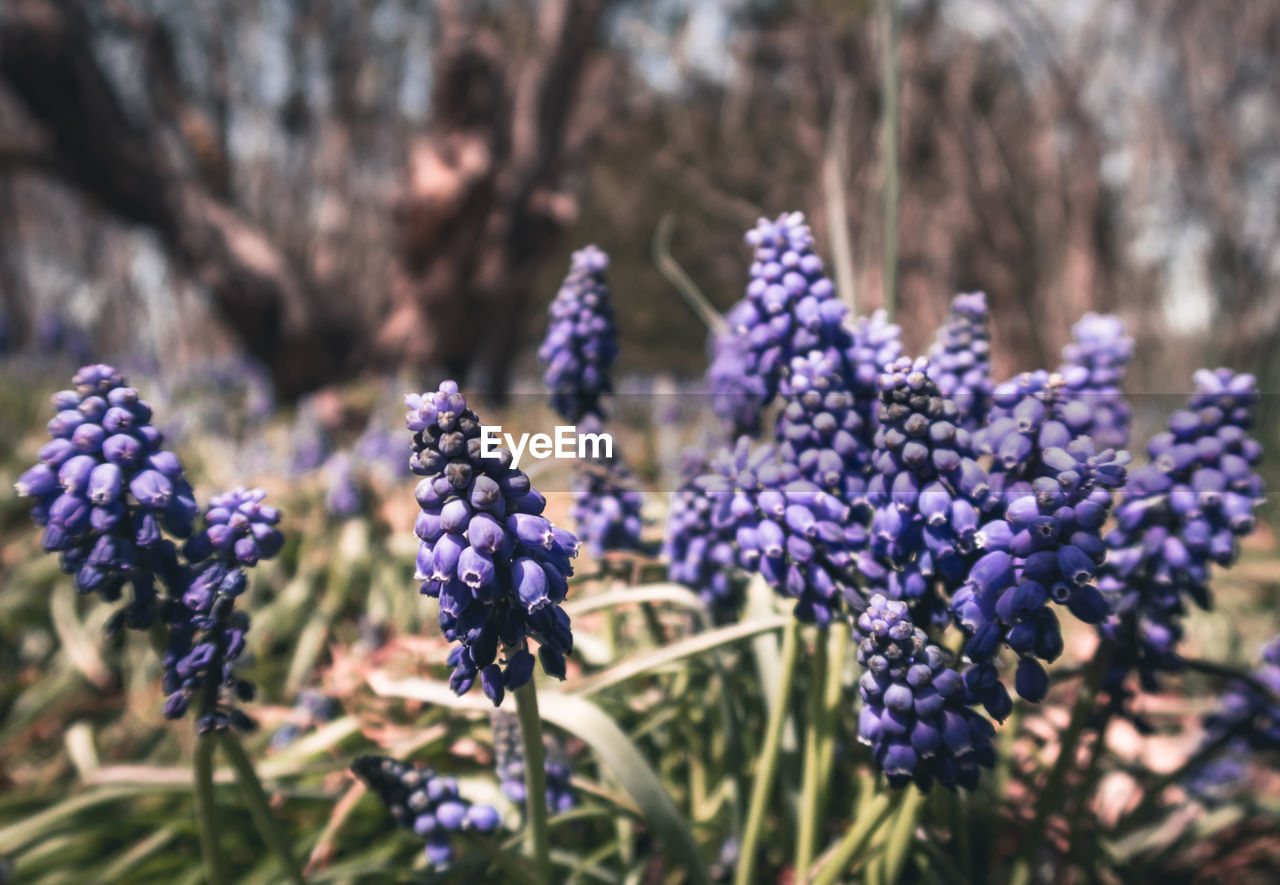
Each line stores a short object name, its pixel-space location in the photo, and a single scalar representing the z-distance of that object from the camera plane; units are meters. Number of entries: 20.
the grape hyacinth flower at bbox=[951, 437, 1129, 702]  0.21
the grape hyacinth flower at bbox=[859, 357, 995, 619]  0.22
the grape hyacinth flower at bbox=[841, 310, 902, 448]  0.25
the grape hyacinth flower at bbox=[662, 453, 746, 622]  0.28
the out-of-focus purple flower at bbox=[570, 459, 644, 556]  0.30
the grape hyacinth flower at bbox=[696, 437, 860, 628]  0.24
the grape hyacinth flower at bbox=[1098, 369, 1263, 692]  0.26
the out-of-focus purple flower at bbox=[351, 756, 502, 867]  0.24
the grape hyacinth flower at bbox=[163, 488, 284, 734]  0.24
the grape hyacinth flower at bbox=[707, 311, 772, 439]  0.28
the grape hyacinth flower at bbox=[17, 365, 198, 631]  0.23
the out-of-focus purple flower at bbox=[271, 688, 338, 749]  0.35
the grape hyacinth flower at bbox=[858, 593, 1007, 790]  0.22
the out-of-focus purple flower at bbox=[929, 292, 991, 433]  0.27
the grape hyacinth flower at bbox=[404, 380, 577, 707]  0.20
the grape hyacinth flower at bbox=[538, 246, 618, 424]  0.29
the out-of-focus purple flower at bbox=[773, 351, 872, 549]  0.24
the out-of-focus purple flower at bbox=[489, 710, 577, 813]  0.27
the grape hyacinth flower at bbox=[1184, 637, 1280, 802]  0.28
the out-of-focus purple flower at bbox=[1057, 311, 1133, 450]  0.28
